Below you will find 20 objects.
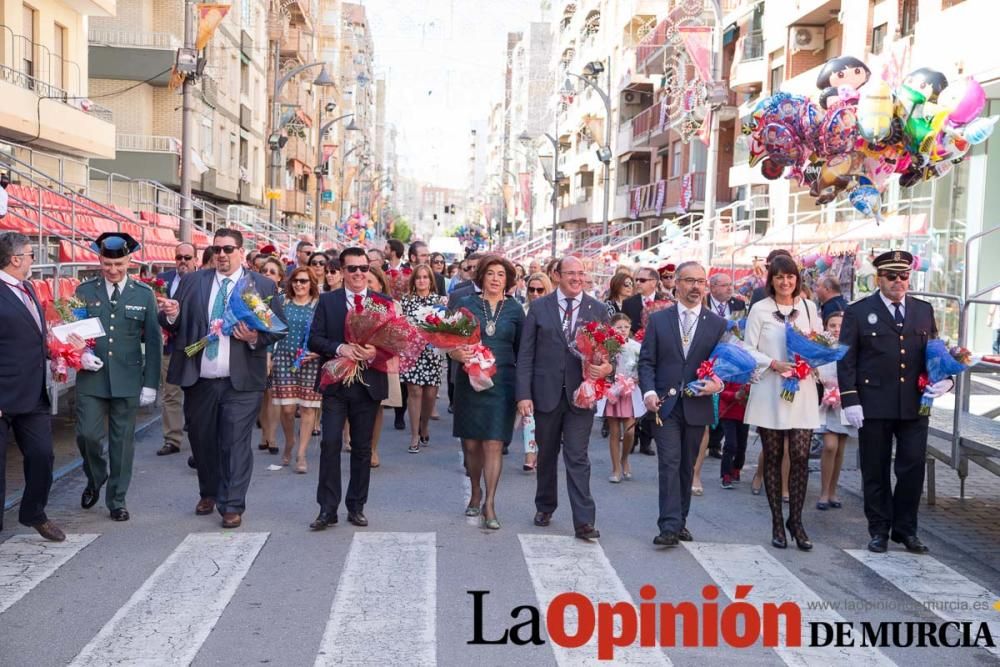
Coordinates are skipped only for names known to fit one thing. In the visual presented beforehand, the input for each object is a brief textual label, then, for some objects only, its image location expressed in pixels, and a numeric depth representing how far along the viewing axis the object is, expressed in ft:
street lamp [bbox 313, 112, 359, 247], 160.40
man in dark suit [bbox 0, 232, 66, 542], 23.90
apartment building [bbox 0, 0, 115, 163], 69.15
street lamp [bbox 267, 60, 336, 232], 106.00
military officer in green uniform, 27.02
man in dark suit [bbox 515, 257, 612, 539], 26.50
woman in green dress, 27.17
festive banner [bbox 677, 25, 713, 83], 81.92
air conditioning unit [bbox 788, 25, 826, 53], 97.91
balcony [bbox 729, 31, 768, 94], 110.32
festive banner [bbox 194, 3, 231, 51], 72.08
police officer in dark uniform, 26.23
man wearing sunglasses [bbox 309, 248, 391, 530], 26.66
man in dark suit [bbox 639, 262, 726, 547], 25.95
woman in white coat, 26.21
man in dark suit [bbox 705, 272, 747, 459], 37.19
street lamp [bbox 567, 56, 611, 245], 119.00
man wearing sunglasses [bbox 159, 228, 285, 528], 26.94
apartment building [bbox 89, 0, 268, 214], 105.81
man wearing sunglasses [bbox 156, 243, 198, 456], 36.93
